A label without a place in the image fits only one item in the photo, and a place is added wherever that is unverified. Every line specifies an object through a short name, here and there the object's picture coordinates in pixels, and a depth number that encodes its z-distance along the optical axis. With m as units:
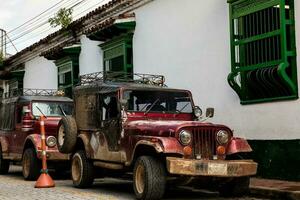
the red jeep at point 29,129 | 13.29
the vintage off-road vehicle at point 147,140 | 8.69
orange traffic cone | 11.55
